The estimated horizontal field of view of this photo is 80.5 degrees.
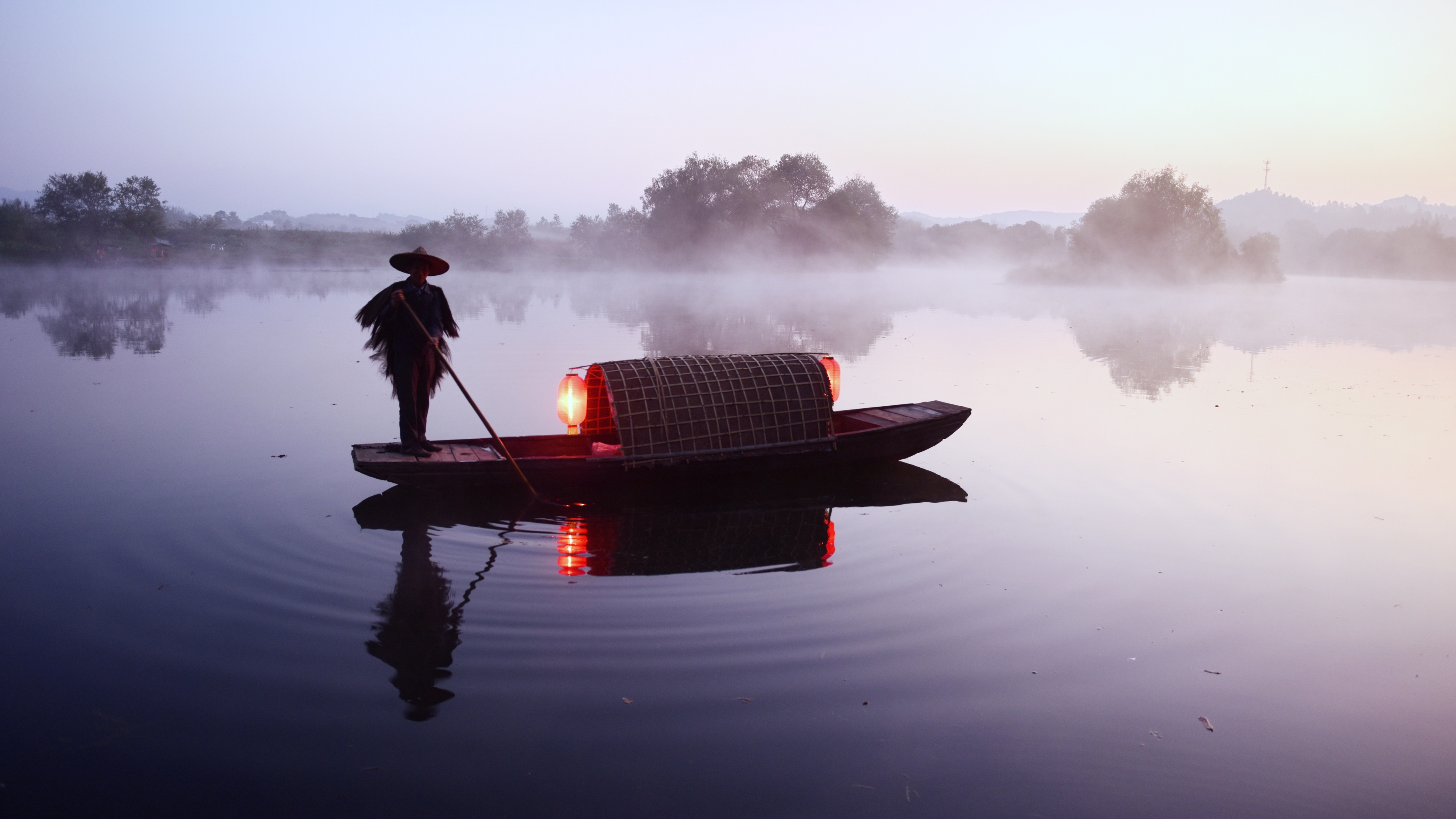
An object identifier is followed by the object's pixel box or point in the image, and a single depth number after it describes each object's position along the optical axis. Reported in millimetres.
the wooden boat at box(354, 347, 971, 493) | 7102
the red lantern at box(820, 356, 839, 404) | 8742
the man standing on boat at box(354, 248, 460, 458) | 7059
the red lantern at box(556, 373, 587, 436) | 8047
